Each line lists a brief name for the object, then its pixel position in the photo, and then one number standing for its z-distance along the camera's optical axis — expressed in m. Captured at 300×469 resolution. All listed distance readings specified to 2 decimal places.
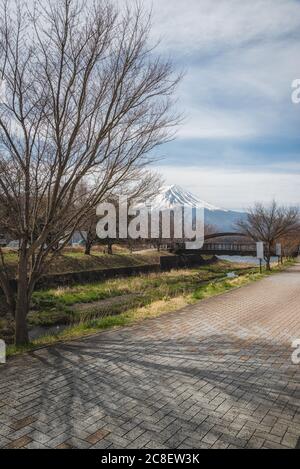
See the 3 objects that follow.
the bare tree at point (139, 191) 8.75
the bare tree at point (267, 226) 30.38
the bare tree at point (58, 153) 7.01
